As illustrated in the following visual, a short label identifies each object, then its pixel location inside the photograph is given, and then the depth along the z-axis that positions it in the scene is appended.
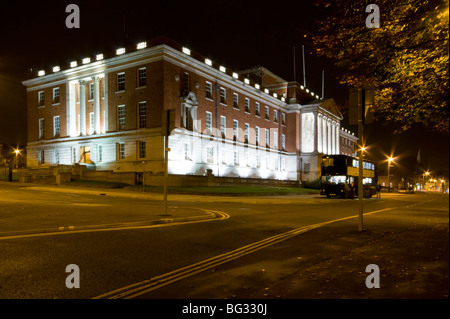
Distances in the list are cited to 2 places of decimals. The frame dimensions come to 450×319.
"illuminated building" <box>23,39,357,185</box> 43.66
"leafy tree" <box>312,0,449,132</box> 7.88
